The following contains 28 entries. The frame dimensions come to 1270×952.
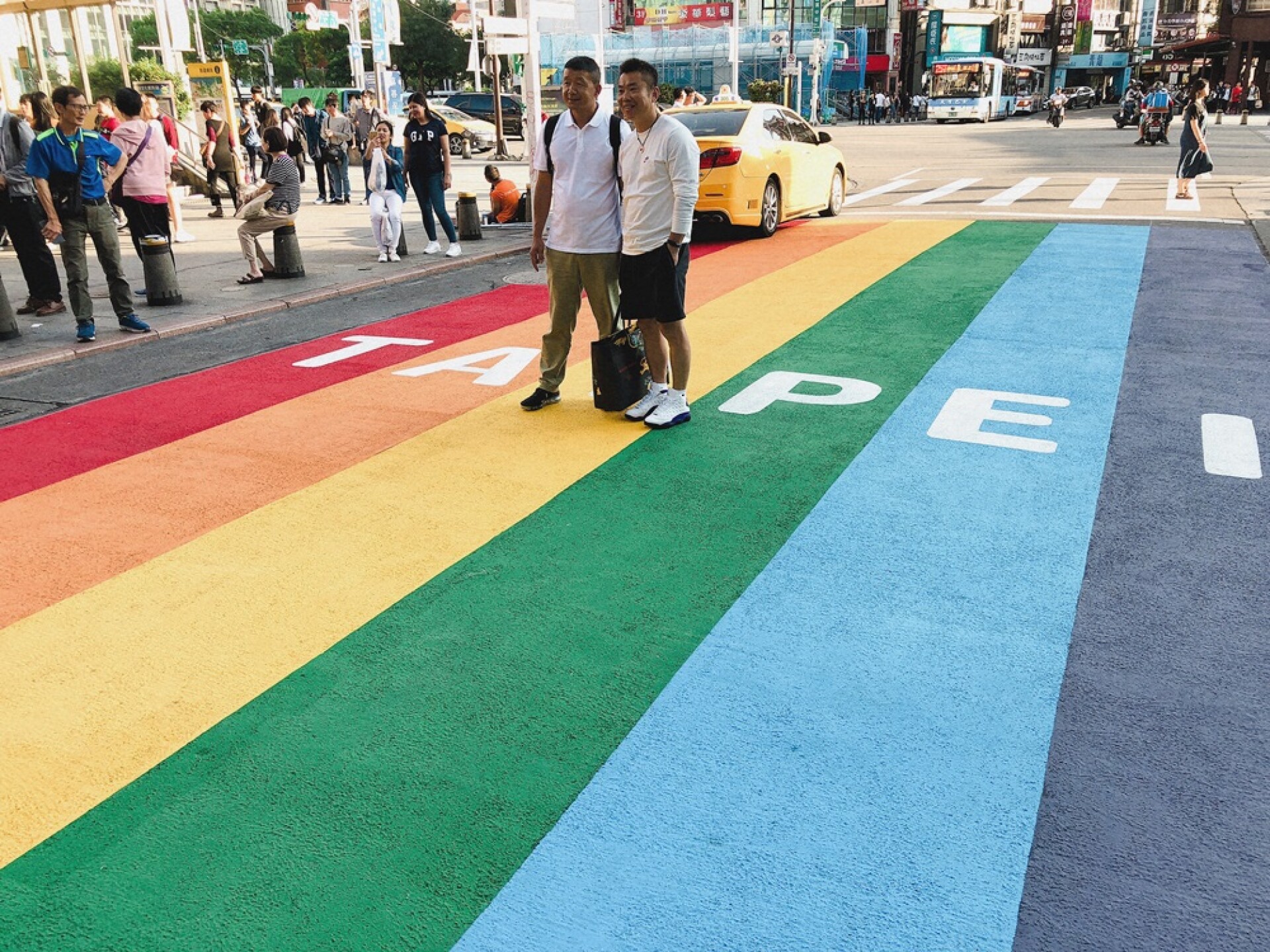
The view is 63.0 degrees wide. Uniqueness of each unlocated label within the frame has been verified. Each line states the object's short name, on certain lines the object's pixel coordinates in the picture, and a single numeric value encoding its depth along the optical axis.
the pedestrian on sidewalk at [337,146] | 20.12
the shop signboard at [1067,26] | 91.48
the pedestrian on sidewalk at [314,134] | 21.20
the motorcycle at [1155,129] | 30.66
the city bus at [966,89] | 52.06
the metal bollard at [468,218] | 15.34
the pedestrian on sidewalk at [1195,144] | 16.50
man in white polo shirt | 6.09
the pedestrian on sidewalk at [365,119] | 22.23
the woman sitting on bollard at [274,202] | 12.02
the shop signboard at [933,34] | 65.88
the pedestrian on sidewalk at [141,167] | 10.58
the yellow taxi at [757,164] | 13.74
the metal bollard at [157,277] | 11.01
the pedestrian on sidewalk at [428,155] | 13.09
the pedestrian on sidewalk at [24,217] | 10.05
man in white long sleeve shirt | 5.85
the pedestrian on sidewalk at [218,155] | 18.12
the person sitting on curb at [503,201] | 16.81
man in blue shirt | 8.95
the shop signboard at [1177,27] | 87.00
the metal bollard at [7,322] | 9.43
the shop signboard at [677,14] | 70.12
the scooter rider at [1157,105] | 30.16
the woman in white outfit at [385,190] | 12.94
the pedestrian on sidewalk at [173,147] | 11.98
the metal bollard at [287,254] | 12.33
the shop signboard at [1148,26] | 90.25
